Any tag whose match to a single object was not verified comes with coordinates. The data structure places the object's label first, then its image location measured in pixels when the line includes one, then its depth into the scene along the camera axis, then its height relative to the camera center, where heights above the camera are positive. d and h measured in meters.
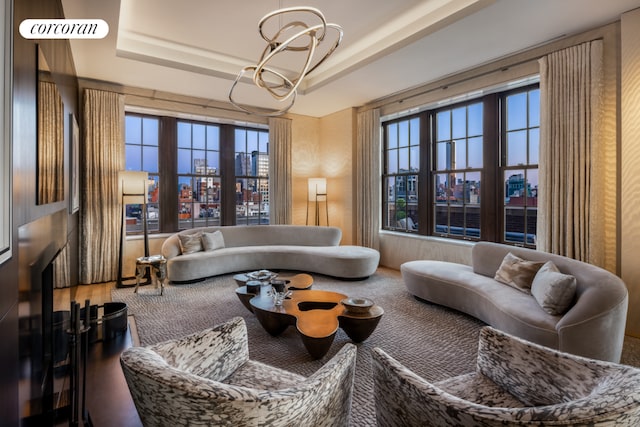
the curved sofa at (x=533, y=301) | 2.32 -0.79
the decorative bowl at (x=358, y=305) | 2.78 -0.80
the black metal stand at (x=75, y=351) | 1.37 -0.61
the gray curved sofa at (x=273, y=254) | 4.86 -0.66
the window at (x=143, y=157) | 5.42 +0.93
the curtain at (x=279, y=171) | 6.45 +0.82
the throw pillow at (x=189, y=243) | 5.08 -0.49
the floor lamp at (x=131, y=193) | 4.75 +0.28
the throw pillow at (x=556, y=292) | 2.58 -0.65
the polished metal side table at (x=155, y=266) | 4.36 -0.73
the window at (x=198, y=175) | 5.90 +0.68
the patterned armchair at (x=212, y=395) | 1.00 -0.61
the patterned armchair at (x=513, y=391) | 0.88 -0.62
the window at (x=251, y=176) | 6.47 +0.72
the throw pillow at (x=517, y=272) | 3.15 -0.60
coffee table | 2.53 -0.90
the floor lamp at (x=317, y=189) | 6.58 +0.46
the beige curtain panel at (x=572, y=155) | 3.28 +0.60
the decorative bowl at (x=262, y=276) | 3.78 -0.75
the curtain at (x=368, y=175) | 5.87 +0.66
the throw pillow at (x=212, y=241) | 5.28 -0.48
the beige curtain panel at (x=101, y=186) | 4.75 +0.39
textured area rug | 2.48 -1.14
